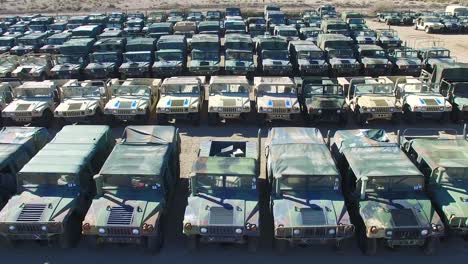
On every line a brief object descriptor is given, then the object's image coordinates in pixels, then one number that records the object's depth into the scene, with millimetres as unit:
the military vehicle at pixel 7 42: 27562
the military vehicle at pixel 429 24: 36750
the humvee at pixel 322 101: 16250
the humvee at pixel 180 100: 16219
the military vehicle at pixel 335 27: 29156
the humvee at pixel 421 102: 16344
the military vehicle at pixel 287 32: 27888
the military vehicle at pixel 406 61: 22094
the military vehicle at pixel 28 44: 26875
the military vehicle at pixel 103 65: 21609
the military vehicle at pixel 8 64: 22172
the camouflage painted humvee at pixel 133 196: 9570
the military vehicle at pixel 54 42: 26500
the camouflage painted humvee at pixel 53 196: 9703
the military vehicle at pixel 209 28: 28688
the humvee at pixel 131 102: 16219
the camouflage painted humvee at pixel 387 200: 9461
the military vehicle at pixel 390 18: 40906
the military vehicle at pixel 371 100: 16250
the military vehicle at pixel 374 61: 22062
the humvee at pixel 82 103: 16203
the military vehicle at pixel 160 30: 27947
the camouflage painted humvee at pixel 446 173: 9844
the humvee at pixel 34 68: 22016
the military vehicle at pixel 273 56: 21328
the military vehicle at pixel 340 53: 21891
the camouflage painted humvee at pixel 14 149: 11312
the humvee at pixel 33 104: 16312
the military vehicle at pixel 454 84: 17016
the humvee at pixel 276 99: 16062
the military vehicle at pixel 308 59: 21703
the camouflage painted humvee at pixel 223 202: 9523
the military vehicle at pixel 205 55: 21422
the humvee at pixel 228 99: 16156
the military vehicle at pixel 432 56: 22438
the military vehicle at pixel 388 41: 26922
